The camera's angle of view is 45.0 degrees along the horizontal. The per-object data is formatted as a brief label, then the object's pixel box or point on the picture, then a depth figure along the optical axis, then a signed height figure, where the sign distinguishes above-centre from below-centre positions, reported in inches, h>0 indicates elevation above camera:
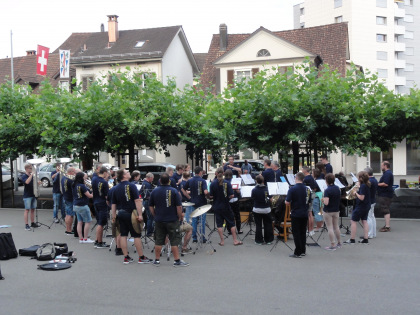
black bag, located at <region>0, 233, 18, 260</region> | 439.8 -84.0
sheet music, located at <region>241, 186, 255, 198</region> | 525.3 -45.1
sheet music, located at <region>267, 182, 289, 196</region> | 497.4 -40.3
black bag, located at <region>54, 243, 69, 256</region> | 447.5 -86.8
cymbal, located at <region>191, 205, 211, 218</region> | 411.5 -51.0
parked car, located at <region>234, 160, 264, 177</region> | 1054.9 -35.1
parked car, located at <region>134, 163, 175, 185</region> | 1094.4 -40.3
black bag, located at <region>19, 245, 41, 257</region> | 454.3 -90.2
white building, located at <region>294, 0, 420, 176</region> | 2271.2 +535.4
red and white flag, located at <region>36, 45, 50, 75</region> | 1209.8 +221.2
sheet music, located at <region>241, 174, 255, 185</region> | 594.5 -37.3
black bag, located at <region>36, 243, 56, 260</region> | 436.8 -88.4
